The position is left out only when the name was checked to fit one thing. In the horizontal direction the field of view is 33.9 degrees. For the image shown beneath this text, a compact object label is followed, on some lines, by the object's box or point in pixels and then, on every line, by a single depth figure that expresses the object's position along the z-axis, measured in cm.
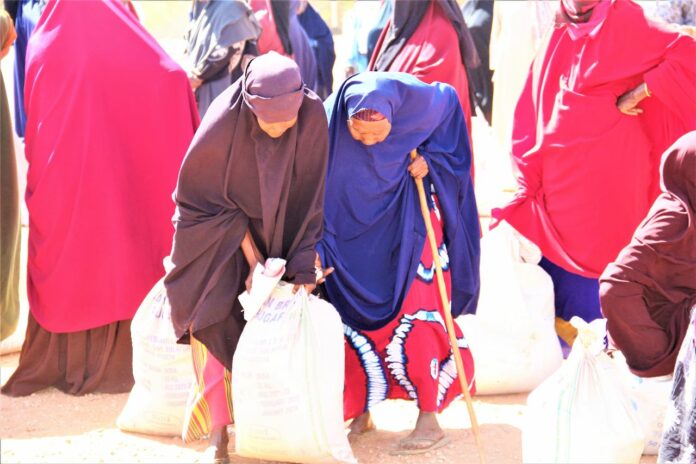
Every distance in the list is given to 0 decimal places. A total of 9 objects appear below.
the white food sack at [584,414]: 397
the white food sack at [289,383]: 429
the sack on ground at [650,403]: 475
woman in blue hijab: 474
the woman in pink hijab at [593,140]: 575
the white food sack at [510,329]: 560
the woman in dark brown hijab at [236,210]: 426
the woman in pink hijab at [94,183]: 535
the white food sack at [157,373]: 477
